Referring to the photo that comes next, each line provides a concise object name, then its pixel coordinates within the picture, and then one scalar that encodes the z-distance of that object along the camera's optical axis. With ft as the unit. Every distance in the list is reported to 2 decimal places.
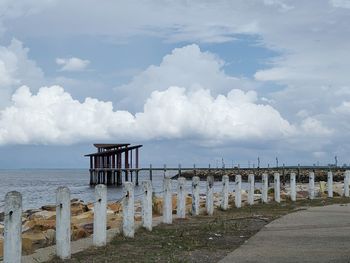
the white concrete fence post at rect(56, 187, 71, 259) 29.68
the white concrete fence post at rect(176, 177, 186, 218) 49.16
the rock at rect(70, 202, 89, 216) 68.85
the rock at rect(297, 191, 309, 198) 80.00
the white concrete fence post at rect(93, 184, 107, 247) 33.73
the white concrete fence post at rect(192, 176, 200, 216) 51.52
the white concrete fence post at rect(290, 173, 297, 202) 69.31
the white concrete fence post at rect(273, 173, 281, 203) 66.69
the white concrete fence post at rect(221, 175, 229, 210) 57.21
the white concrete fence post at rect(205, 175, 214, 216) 53.52
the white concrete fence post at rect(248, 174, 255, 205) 63.16
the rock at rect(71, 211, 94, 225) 52.44
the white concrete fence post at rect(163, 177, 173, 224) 44.93
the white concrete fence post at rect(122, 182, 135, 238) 36.88
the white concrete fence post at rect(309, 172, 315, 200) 71.51
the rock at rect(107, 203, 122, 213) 69.96
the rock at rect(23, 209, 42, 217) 78.19
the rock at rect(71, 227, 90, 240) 40.82
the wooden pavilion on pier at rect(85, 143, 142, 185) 224.33
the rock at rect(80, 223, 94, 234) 45.14
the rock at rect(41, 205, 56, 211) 79.66
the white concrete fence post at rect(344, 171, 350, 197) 74.79
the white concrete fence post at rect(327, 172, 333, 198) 75.02
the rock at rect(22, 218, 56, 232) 50.52
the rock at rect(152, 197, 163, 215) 56.70
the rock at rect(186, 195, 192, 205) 69.51
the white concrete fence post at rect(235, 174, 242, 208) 60.54
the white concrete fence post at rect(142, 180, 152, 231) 40.57
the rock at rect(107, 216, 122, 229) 47.23
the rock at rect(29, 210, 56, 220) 63.72
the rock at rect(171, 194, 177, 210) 62.12
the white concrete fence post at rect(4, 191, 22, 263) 25.18
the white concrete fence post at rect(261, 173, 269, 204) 65.31
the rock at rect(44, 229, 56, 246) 40.19
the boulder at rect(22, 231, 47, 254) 36.31
